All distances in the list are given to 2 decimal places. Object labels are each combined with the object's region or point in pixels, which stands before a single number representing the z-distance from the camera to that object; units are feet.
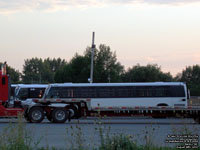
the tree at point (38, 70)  495.00
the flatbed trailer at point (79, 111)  101.60
